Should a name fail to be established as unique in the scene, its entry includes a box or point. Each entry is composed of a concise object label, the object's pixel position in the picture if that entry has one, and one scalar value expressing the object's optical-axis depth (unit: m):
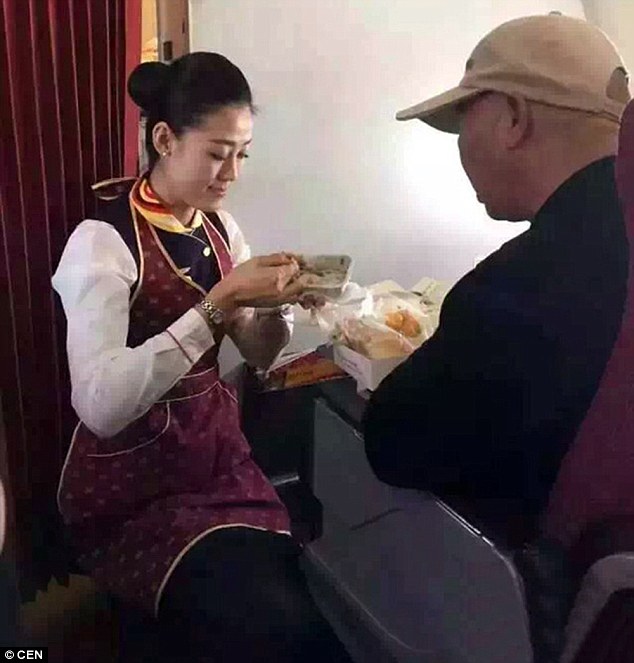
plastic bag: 1.38
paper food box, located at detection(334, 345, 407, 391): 1.34
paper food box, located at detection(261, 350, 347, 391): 1.74
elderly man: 0.93
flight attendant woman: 1.24
